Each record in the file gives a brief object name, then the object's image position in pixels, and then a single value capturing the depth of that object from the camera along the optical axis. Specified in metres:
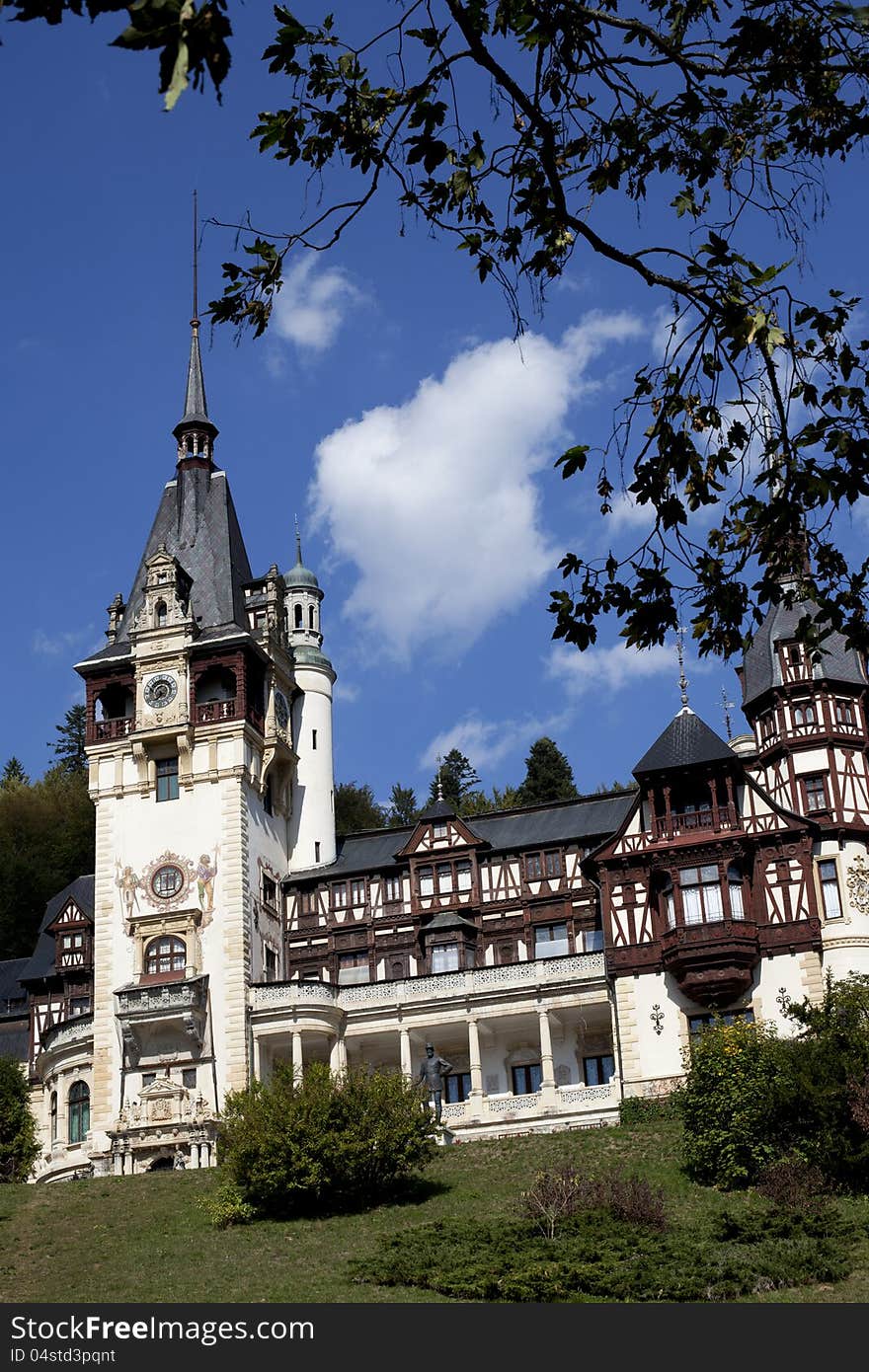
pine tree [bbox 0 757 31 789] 102.88
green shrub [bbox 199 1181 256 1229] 40.09
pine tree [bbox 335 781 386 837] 91.06
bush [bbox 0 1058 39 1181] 57.78
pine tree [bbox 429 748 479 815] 94.24
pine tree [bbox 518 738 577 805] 87.81
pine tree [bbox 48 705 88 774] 103.50
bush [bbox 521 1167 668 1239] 34.59
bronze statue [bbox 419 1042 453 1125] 53.38
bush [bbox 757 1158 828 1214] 34.84
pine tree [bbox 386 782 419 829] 95.61
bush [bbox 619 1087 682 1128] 51.25
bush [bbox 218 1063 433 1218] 40.44
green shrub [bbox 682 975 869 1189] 36.38
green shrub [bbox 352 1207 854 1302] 28.17
